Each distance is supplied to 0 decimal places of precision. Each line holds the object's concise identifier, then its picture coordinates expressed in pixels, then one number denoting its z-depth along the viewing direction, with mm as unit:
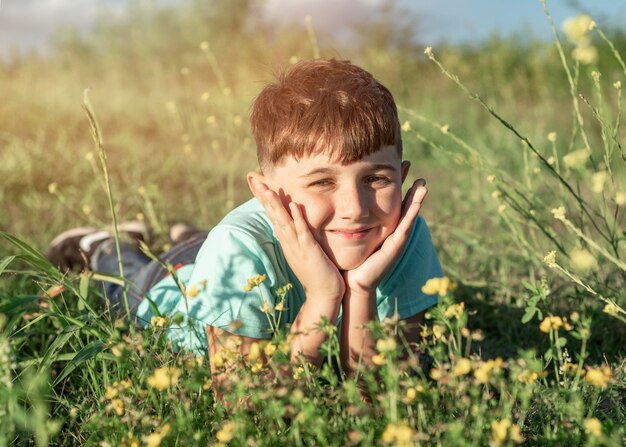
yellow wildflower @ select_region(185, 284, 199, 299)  682
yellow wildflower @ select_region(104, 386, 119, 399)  643
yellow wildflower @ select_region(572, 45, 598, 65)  725
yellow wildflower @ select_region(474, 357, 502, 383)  592
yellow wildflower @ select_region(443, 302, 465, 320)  645
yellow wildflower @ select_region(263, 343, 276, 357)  655
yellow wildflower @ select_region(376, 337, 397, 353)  604
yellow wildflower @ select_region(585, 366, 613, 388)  620
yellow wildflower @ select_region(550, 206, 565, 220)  683
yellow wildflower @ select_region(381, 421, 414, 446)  550
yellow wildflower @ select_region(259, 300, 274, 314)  682
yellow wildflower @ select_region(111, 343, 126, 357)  664
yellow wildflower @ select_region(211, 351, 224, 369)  664
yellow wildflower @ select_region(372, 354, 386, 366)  635
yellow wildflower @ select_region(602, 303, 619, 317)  701
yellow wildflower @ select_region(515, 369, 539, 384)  630
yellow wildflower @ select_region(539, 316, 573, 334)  675
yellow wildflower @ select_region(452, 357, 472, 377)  600
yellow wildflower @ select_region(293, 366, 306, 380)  694
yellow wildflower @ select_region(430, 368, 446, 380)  627
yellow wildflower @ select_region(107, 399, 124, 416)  644
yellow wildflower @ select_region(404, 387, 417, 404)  615
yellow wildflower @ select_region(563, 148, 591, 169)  676
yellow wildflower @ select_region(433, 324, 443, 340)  657
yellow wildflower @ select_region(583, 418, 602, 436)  570
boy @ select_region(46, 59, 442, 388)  788
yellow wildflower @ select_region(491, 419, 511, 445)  580
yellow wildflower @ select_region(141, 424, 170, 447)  590
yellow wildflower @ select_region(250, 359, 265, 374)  673
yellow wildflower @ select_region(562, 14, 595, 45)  728
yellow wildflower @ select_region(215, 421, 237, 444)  579
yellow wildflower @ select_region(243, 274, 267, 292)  701
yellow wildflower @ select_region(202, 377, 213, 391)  678
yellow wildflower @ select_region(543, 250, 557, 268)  718
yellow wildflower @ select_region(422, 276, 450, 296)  625
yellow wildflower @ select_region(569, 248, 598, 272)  630
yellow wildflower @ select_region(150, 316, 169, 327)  712
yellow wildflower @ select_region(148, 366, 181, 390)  602
